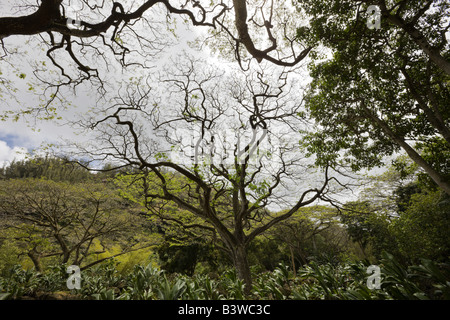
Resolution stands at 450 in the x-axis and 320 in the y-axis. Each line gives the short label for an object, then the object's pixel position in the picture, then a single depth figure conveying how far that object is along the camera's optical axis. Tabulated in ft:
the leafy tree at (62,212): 26.25
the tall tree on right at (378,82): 14.99
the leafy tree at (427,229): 24.25
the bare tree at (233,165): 21.75
